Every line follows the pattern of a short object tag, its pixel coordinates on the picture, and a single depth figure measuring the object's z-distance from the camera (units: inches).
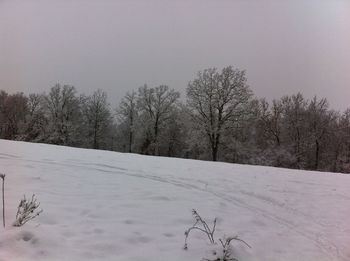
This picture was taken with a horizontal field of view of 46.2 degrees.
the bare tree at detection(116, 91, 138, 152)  2204.6
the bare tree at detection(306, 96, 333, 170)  1778.7
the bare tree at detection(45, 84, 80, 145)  1995.6
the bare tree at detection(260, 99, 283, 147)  1870.1
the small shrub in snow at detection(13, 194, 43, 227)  212.2
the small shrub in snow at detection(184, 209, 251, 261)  211.3
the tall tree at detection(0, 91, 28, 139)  2013.9
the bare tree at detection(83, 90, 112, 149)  2142.0
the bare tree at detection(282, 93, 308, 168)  1770.4
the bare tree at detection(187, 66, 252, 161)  1579.7
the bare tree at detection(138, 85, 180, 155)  2023.9
